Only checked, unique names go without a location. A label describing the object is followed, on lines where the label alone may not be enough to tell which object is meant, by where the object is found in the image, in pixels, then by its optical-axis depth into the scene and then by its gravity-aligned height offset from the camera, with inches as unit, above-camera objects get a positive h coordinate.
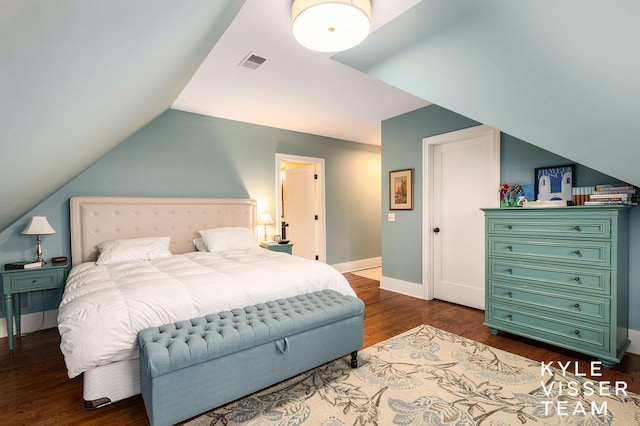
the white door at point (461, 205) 133.9 -0.9
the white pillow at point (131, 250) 122.7 -18.1
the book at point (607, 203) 88.3 -0.6
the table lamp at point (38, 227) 112.6 -6.9
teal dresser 86.7 -24.1
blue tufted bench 60.4 -33.8
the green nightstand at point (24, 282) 106.5 -27.2
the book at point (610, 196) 88.4 +1.5
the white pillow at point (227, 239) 148.4 -16.5
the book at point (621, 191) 90.7 +3.1
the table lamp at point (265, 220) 175.9 -8.3
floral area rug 68.0 -48.7
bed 68.3 -21.8
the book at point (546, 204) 98.2 -0.7
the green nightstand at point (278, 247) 171.9 -23.9
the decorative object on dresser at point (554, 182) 105.3 +7.1
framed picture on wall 160.6 +8.0
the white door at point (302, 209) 215.9 -3.1
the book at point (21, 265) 110.8 -21.0
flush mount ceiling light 63.7 +41.2
